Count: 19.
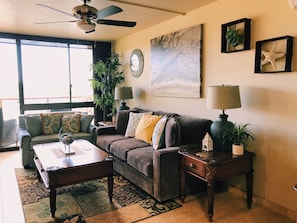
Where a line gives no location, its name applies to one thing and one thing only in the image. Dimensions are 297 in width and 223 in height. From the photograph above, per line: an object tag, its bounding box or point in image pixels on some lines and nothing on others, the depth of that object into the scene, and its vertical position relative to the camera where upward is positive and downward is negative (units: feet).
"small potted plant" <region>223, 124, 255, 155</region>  8.43 -1.72
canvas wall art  11.43 +1.32
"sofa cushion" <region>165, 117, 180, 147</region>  9.77 -1.80
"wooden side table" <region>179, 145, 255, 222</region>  7.91 -2.62
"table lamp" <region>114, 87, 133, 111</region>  16.08 -0.28
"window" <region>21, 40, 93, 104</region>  17.57 +1.25
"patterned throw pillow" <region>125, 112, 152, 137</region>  13.23 -1.90
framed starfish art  7.73 +1.12
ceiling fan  8.54 +2.67
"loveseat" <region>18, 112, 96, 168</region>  13.14 -2.37
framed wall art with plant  8.96 +2.01
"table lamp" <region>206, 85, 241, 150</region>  8.46 -0.53
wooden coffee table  8.21 -2.73
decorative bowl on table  10.10 -2.12
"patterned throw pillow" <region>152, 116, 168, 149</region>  10.55 -2.05
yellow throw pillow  11.88 -1.92
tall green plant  18.04 +0.79
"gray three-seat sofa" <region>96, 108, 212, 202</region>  8.96 -2.62
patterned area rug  8.23 -4.28
